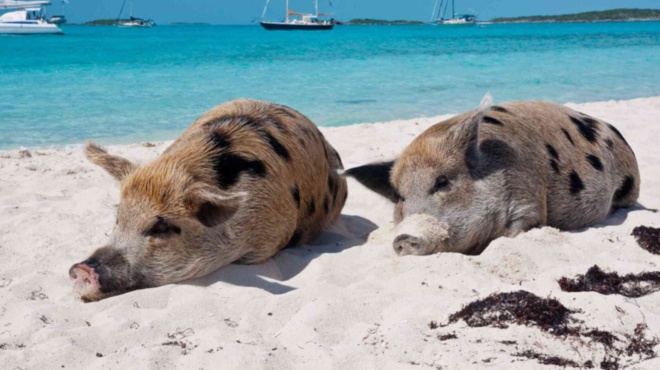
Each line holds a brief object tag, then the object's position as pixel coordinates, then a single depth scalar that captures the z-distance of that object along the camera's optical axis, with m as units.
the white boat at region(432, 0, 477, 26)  147.12
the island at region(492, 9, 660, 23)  178.09
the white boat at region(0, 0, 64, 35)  66.00
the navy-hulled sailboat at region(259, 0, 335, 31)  95.54
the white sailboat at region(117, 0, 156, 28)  136.12
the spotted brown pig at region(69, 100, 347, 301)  5.05
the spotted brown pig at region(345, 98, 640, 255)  5.54
